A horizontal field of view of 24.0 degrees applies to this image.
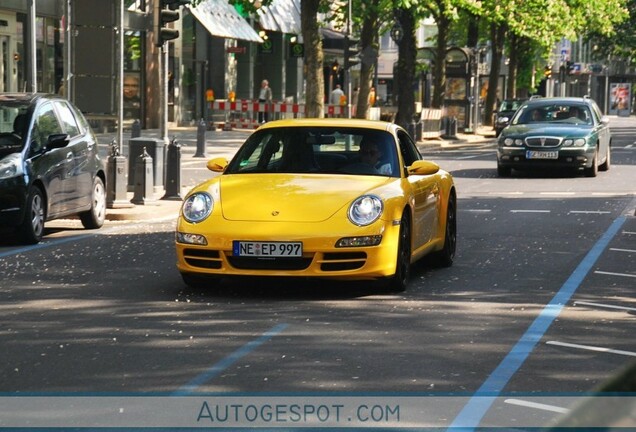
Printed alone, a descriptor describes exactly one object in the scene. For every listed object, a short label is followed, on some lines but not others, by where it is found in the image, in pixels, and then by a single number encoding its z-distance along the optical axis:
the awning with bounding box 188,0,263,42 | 51.31
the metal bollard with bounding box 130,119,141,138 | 26.14
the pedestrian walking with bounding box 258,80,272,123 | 50.28
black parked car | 14.59
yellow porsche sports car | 10.62
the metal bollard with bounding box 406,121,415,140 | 46.44
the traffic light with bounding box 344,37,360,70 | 40.75
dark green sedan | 28.14
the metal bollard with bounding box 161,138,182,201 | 20.95
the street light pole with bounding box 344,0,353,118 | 40.78
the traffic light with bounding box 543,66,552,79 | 81.62
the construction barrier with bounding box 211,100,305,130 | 50.56
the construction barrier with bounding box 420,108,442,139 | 50.41
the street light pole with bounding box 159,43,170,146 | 23.41
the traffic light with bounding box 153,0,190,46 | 22.52
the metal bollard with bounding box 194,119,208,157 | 34.12
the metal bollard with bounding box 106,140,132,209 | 19.70
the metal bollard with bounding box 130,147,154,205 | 20.20
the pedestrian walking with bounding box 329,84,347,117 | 53.31
